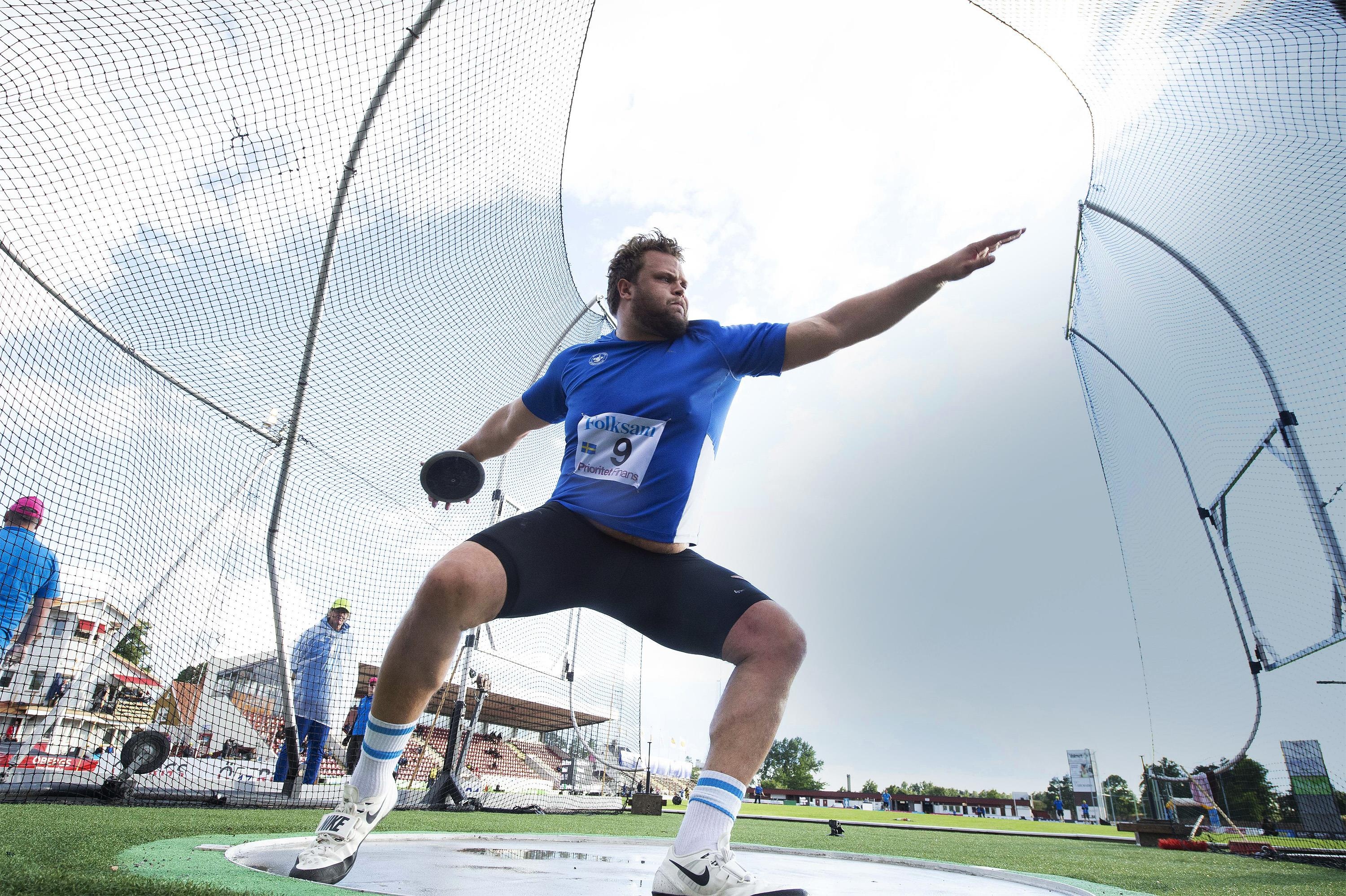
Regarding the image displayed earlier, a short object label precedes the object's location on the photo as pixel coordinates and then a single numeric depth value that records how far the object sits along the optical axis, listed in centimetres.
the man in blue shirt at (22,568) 348
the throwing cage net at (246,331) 354
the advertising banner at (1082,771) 3825
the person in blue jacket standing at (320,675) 578
